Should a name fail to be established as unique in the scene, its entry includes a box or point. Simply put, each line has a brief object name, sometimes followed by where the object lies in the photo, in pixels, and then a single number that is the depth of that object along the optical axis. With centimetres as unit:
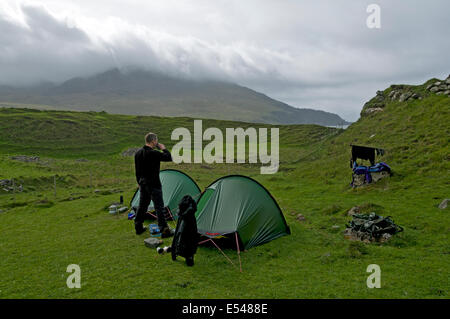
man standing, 1138
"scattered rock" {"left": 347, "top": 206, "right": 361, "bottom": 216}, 1468
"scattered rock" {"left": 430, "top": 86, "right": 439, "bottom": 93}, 3239
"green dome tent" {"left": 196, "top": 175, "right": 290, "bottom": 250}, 1116
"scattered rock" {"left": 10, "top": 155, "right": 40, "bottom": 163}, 4617
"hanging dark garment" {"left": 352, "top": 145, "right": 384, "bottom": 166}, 1969
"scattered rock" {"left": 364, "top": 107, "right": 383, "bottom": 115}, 3983
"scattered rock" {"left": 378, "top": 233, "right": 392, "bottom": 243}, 1107
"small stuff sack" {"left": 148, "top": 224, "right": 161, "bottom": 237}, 1259
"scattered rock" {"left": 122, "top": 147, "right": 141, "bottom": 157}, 6686
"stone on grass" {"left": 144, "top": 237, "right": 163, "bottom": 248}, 1112
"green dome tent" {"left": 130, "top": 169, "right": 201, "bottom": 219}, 1546
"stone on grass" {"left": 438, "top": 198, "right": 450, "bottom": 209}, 1396
